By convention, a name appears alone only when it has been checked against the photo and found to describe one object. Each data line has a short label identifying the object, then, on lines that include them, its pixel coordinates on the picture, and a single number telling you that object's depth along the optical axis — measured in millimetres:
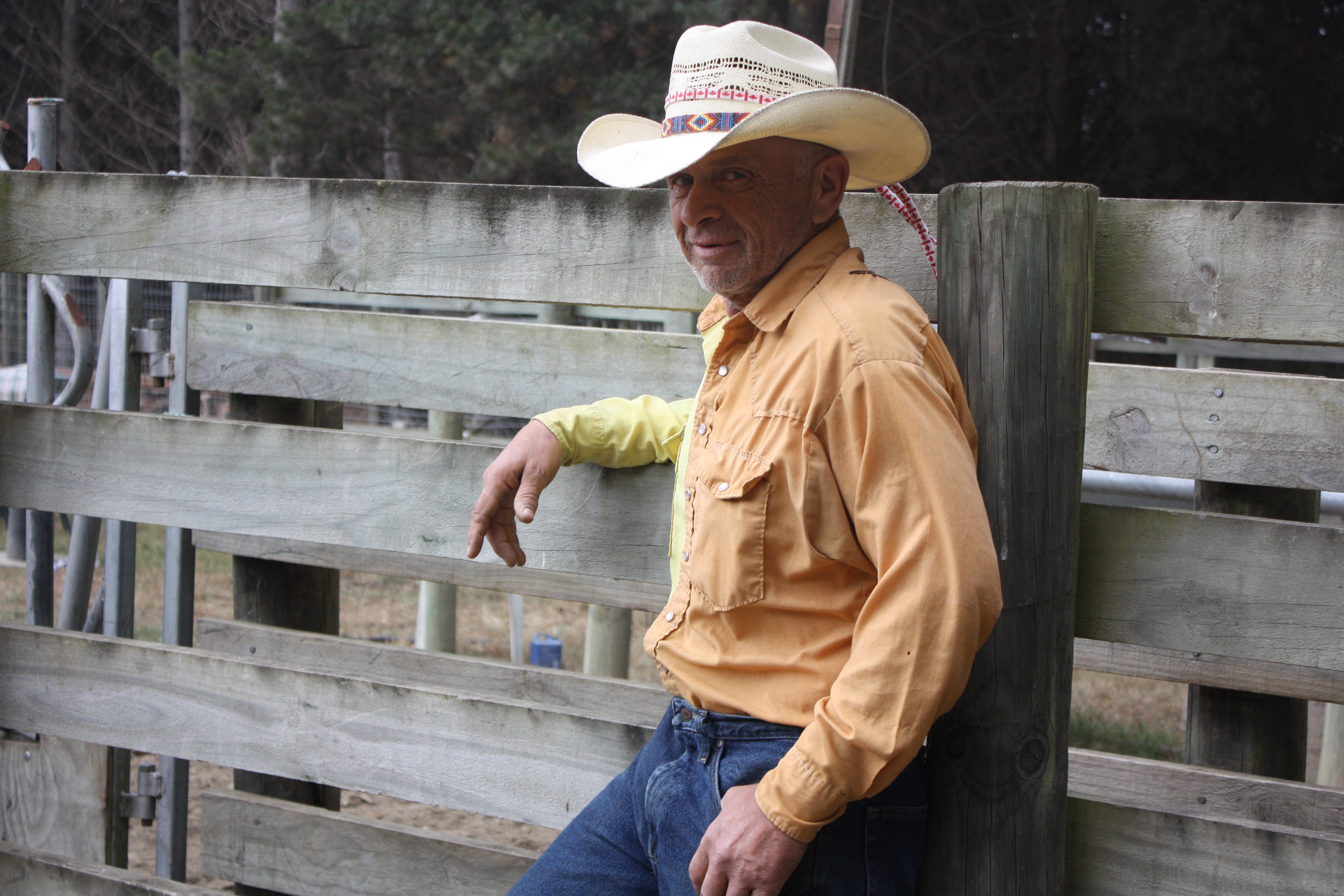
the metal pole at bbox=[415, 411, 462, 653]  5223
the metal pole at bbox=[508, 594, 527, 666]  5609
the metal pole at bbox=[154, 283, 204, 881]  3078
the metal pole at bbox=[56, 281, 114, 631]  3238
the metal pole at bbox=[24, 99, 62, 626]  3160
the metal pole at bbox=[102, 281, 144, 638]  3035
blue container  5594
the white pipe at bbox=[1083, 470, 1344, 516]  3234
